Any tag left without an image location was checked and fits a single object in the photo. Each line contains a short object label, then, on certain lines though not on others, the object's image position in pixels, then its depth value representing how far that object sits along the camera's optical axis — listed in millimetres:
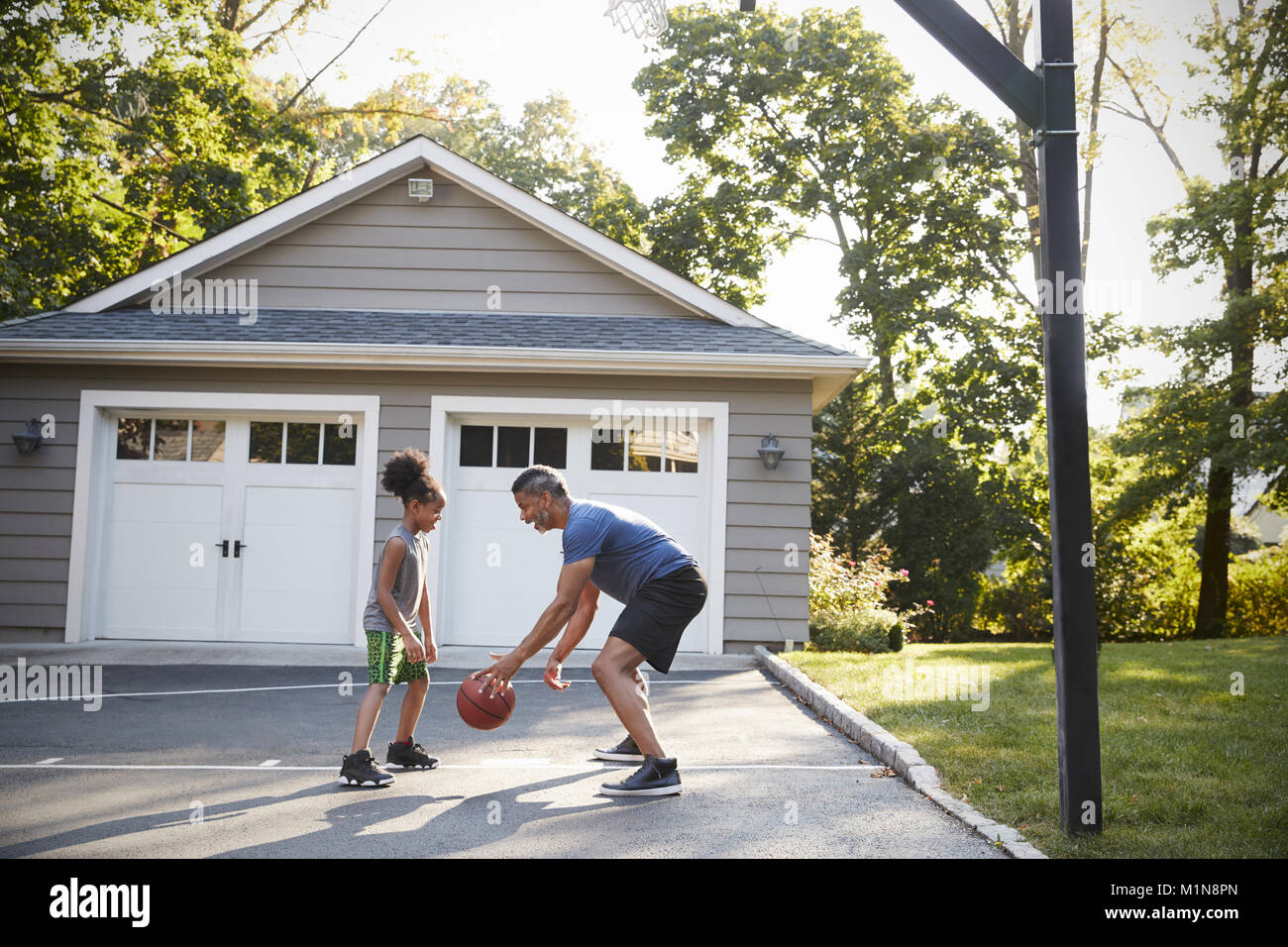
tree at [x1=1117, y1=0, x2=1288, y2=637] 17438
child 4953
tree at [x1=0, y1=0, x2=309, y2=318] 16656
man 4867
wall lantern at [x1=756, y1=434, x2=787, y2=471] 10508
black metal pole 4121
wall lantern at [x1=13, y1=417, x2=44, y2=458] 10500
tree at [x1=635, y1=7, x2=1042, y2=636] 18062
